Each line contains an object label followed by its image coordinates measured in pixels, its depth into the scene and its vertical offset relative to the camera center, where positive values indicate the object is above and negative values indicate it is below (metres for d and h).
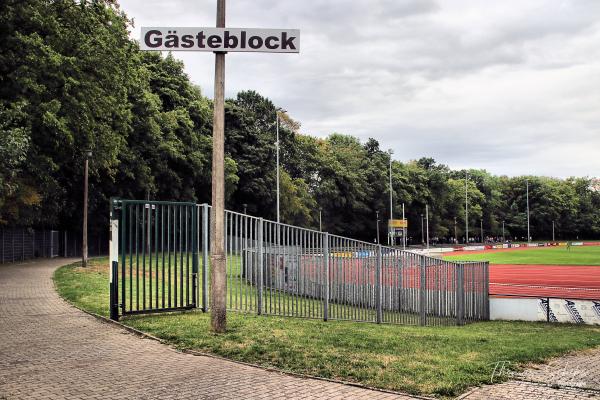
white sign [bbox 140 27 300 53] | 10.30 +3.23
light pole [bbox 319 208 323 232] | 78.59 +0.04
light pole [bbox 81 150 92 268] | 27.74 +0.67
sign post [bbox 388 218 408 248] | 78.69 -0.96
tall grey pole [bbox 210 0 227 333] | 10.23 +0.25
